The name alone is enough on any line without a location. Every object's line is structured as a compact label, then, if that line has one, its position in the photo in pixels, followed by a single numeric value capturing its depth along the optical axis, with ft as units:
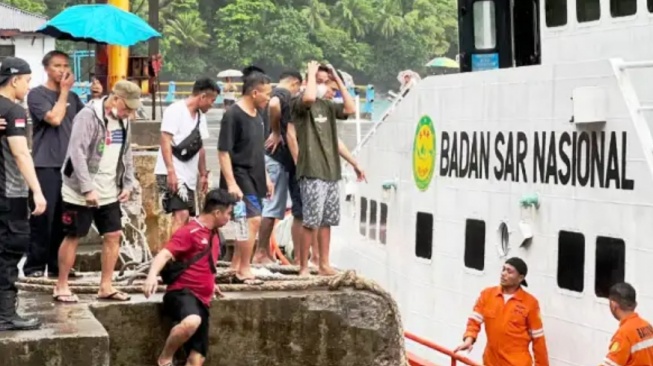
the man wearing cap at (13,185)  26.45
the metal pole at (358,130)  58.36
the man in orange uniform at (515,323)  34.01
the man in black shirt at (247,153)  33.04
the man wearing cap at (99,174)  29.58
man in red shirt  29.01
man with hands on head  34.55
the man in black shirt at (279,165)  36.94
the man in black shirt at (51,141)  33.04
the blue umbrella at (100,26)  59.31
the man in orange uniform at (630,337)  29.35
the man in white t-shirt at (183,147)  34.35
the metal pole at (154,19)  94.81
